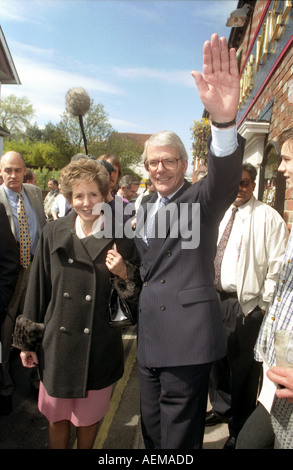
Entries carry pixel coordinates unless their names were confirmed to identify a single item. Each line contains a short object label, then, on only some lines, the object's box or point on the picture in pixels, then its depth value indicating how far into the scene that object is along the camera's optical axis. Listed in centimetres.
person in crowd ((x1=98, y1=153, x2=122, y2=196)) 374
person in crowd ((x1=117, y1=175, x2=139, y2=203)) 617
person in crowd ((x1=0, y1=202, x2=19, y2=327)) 289
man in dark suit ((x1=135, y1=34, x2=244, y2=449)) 179
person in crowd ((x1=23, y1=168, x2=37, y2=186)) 635
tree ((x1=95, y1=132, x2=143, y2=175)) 4450
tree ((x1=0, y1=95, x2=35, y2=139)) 4966
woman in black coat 210
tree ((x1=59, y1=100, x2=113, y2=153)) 4019
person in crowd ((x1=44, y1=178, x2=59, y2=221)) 995
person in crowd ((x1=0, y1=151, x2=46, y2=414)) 310
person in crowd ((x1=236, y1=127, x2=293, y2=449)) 145
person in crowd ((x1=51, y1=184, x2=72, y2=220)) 709
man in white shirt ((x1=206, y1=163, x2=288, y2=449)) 269
